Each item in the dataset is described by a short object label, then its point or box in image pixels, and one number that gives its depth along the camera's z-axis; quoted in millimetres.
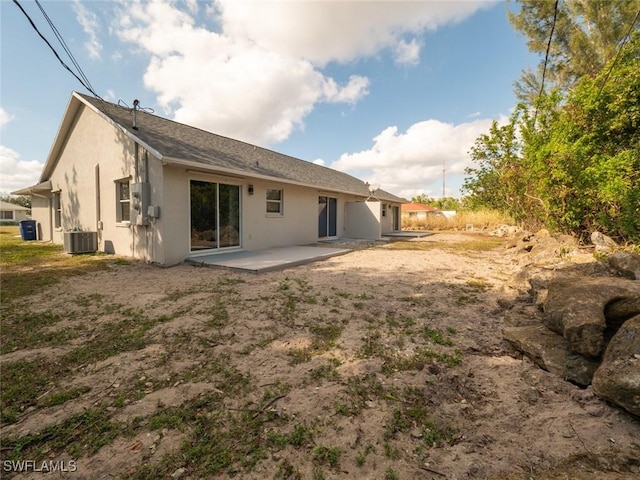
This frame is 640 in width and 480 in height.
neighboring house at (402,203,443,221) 43569
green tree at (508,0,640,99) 12172
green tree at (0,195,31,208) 56134
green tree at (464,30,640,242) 6512
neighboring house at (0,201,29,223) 38119
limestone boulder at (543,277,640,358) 2512
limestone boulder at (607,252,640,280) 3678
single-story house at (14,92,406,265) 7738
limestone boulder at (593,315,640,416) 1916
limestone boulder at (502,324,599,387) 2495
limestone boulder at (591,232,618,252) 6641
